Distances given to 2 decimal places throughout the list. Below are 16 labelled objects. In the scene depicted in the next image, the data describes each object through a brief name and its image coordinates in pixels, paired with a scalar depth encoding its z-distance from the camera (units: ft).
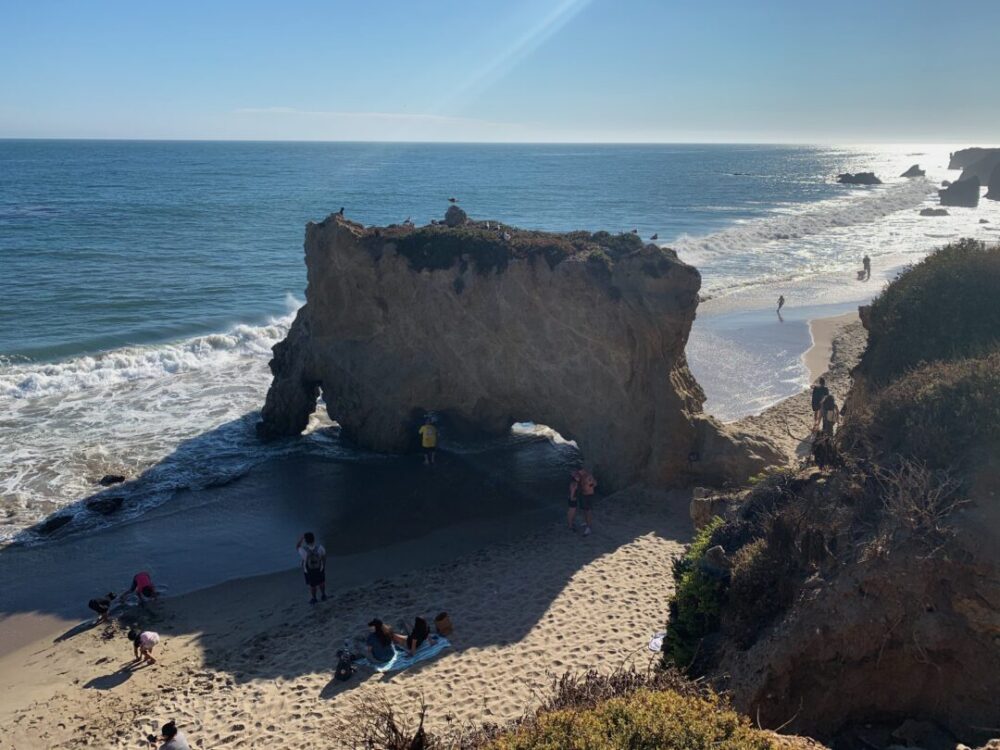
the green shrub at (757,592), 27.43
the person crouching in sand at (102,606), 43.91
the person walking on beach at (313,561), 43.66
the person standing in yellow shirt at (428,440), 63.72
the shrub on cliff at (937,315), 43.14
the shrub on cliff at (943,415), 28.12
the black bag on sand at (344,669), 35.65
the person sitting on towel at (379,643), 36.88
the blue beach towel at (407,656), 36.37
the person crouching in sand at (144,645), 39.70
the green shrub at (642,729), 18.03
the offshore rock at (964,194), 299.99
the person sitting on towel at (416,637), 37.37
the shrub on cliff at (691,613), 29.86
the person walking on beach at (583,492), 50.85
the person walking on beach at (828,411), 58.68
